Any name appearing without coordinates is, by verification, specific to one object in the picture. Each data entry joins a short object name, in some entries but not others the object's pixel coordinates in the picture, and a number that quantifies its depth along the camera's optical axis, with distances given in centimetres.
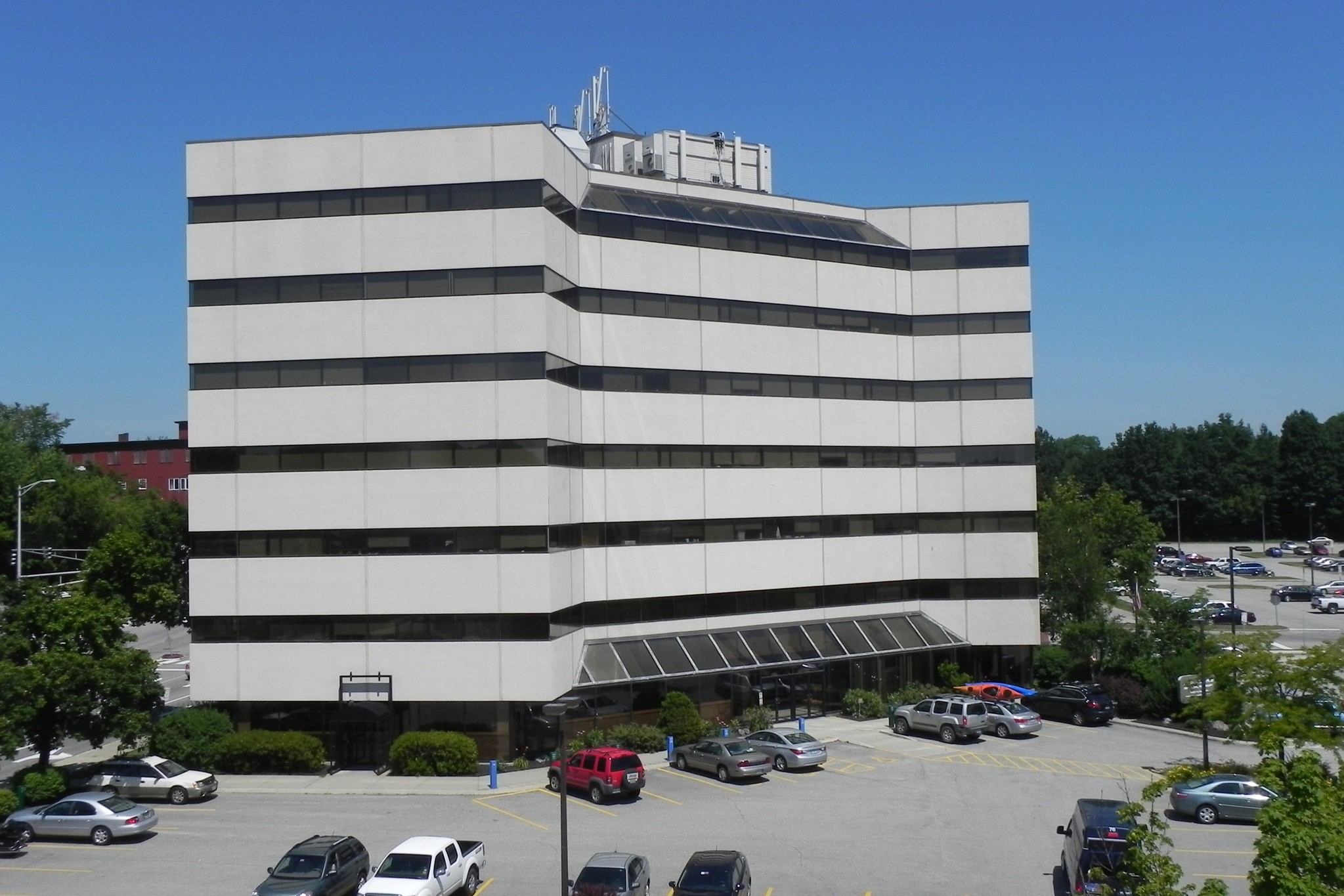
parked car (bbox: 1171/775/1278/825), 3344
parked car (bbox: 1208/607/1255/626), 8100
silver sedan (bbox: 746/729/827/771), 4094
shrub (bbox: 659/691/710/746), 4450
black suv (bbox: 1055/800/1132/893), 2452
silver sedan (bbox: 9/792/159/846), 3325
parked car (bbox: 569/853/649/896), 2491
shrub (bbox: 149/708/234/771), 4169
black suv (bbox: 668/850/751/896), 2486
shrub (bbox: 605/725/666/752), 4394
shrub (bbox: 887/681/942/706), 5131
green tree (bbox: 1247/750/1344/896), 1543
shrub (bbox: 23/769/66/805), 3662
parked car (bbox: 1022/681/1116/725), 4925
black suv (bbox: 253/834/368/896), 2608
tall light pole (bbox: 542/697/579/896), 2392
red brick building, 12144
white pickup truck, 2584
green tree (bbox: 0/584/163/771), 3772
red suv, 3669
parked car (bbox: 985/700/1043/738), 4638
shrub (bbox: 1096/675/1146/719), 5066
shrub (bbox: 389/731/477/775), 4103
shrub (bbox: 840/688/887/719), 5072
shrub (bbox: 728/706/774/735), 4697
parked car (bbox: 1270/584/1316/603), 9654
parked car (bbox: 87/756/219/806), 3803
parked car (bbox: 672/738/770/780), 3938
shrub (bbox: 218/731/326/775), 4191
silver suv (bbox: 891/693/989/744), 4581
